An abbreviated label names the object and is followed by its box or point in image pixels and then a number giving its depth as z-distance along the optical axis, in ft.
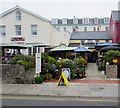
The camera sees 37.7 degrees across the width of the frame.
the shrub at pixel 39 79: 36.91
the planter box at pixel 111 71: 41.75
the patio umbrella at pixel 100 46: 64.37
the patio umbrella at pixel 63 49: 53.76
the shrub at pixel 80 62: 48.01
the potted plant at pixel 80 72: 42.57
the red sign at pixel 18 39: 89.61
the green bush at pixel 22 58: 40.82
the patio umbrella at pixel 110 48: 55.28
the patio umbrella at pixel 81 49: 63.05
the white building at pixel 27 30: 88.12
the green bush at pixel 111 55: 44.24
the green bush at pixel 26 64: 39.37
